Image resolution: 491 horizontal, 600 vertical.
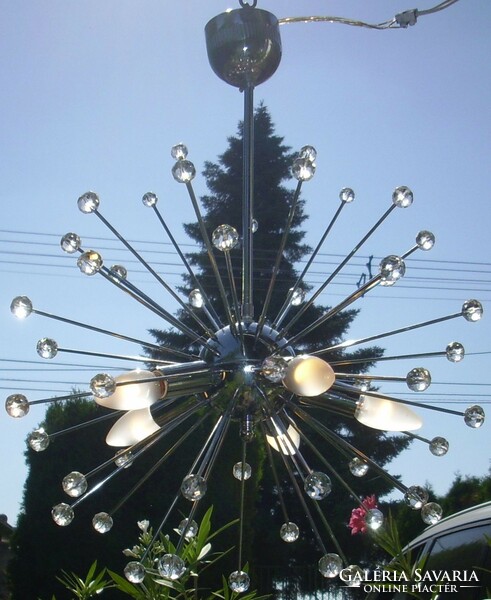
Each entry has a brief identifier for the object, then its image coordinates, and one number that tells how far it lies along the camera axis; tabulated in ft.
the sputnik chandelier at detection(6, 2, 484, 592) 4.81
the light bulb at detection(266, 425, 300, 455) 5.29
